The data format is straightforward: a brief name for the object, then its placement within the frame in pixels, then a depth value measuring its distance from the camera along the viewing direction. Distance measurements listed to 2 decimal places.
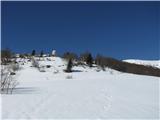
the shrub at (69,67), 26.25
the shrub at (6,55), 26.94
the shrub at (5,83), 7.12
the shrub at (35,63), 27.42
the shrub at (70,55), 34.32
